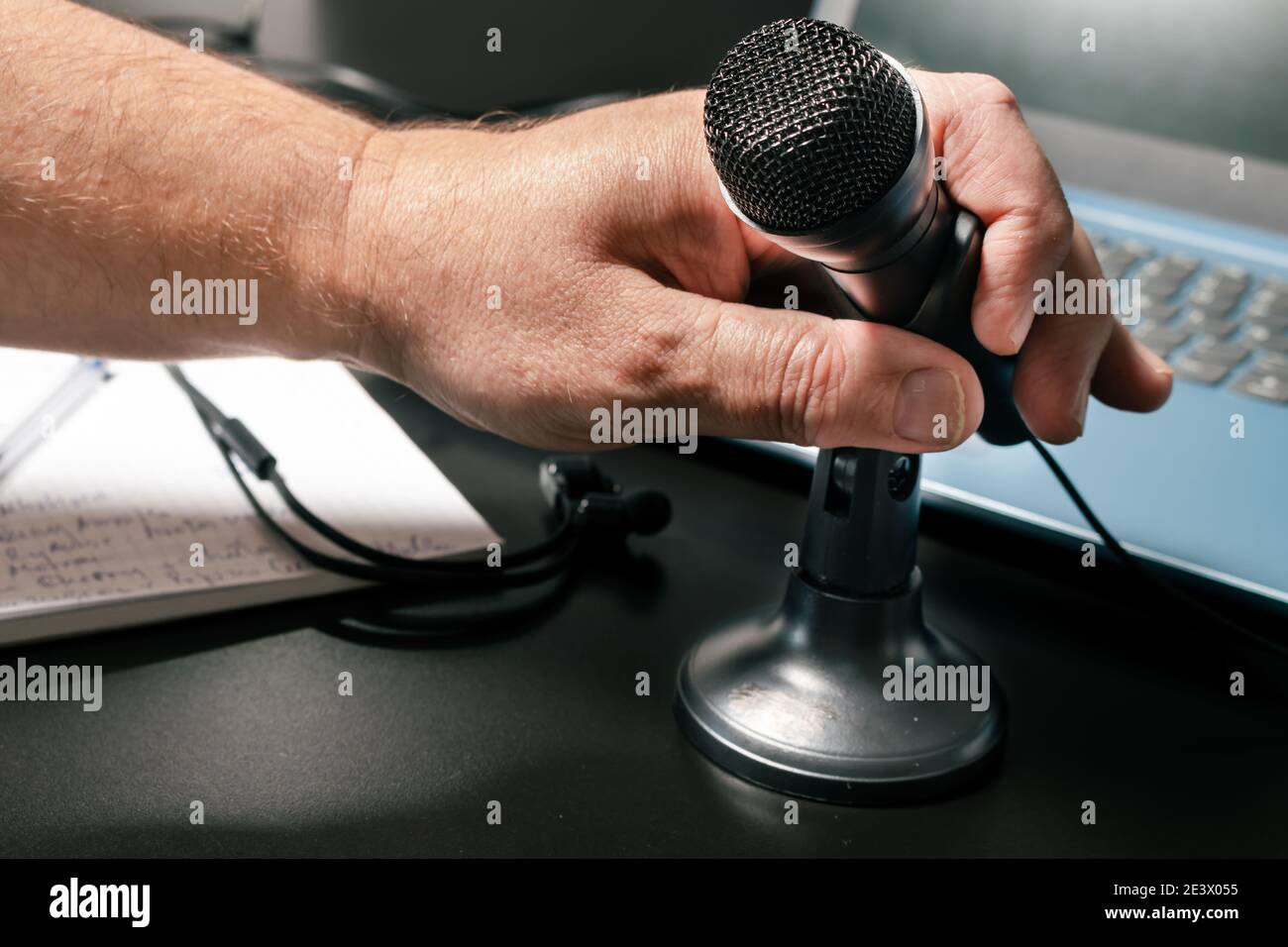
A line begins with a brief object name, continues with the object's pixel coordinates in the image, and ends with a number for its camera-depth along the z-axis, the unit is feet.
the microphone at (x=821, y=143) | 1.11
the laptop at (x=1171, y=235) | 1.84
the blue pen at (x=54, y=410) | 1.95
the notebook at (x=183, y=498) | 1.66
